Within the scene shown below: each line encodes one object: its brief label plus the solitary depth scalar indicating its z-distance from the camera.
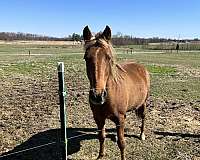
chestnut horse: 2.43
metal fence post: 2.57
